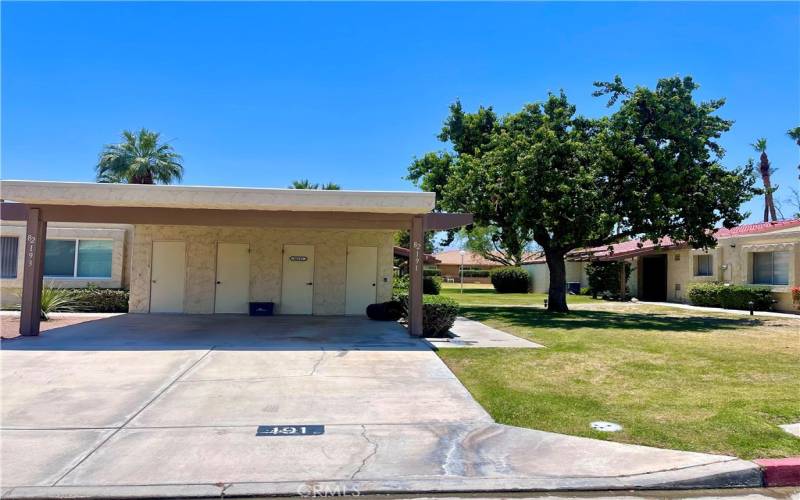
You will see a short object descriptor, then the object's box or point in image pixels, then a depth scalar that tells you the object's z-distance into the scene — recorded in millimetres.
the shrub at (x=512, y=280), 41062
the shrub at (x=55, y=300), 15617
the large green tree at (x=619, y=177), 18297
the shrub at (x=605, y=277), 32000
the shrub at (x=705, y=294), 24453
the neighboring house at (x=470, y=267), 62625
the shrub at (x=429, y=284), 28919
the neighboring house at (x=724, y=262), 21984
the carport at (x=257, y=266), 17891
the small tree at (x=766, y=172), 48656
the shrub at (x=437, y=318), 13141
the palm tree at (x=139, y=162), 26453
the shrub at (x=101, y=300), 18156
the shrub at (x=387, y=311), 16641
